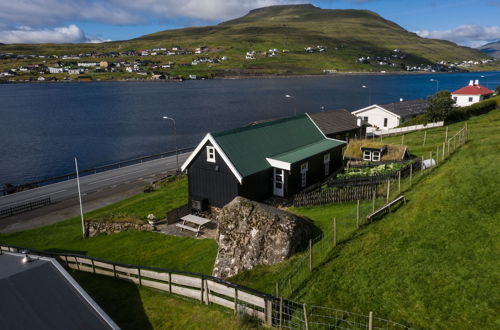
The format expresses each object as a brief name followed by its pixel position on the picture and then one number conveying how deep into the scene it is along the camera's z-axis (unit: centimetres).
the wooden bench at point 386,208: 2225
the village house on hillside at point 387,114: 7675
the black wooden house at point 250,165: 3053
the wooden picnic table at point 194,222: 2881
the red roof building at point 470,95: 8706
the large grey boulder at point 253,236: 1981
